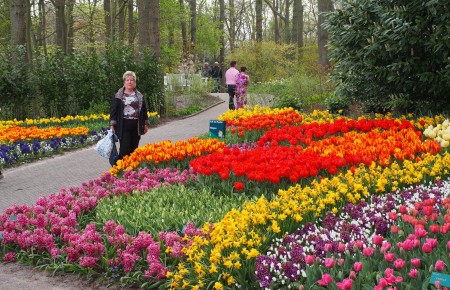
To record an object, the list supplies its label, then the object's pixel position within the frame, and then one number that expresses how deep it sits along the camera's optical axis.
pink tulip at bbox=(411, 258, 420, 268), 3.28
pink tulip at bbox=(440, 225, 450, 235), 3.75
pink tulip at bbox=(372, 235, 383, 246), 3.75
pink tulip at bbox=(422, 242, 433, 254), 3.39
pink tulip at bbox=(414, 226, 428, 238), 3.61
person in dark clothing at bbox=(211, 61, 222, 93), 34.88
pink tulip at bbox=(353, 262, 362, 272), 3.35
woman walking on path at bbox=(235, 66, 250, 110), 17.39
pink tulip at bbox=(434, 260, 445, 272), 3.11
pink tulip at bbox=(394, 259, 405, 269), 3.26
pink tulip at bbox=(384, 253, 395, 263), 3.40
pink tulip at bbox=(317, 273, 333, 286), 3.23
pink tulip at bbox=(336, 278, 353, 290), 3.05
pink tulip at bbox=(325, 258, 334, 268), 3.47
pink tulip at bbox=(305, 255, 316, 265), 3.70
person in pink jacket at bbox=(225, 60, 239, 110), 18.92
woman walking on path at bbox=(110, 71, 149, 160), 9.10
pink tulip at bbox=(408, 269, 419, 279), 3.15
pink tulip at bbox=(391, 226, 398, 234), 4.01
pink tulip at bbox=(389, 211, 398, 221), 4.16
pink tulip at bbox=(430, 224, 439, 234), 3.76
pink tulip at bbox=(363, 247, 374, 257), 3.55
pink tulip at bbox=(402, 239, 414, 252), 3.47
